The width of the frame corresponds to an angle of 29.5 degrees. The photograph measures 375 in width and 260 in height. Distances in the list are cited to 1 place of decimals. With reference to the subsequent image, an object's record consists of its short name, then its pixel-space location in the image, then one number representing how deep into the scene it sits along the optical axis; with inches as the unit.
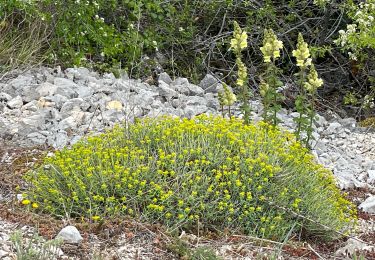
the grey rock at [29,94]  262.7
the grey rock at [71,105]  251.8
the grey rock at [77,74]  290.7
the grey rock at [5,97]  262.5
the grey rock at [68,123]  239.9
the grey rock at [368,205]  207.5
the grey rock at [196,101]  279.5
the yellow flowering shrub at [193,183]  165.6
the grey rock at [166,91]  288.0
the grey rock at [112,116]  246.4
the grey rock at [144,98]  264.5
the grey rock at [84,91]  267.6
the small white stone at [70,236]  148.2
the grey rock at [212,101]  286.7
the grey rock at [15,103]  257.7
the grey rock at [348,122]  302.3
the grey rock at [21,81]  271.9
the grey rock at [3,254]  137.9
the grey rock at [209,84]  319.0
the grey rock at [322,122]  286.7
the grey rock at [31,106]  253.4
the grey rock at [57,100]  257.4
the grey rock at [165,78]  310.2
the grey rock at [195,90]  300.5
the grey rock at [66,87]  266.5
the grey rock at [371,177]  232.6
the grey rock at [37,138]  230.3
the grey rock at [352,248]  164.3
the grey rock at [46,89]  264.4
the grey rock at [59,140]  227.6
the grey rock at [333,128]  281.4
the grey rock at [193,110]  262.7
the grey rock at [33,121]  237.5
